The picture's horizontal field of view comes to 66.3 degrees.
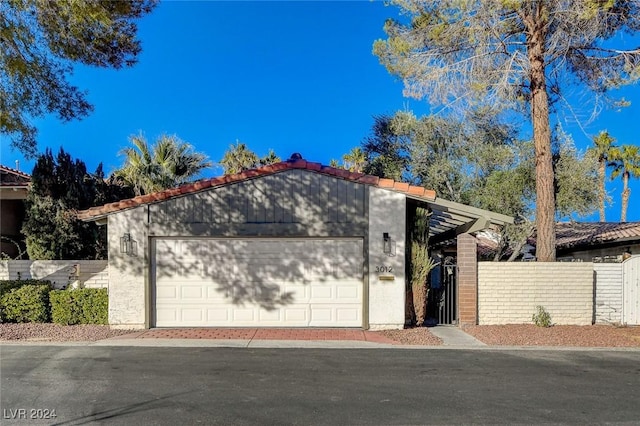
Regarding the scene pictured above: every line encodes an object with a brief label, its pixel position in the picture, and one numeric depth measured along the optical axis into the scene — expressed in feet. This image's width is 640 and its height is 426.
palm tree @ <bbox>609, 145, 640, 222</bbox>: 127.13
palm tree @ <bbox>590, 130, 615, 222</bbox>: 126.93
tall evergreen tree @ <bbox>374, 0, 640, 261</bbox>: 42.57
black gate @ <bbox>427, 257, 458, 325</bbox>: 39.99
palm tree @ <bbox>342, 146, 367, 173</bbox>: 92.21
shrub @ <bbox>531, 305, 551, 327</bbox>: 37.52
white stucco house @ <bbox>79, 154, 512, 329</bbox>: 36.65
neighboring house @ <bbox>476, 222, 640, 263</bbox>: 56.90
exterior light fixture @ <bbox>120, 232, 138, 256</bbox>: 36.52
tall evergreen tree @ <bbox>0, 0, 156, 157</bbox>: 36.27
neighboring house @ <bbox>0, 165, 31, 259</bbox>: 57.98
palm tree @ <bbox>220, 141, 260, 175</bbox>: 97.71
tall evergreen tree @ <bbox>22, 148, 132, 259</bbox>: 48.70
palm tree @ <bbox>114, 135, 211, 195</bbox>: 59.93
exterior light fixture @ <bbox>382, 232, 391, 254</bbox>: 36.68
